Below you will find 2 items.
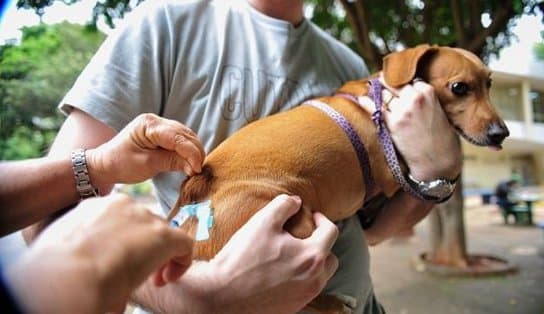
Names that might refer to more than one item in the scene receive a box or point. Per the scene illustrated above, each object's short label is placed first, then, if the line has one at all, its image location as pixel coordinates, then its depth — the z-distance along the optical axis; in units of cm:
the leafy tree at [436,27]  177
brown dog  73
